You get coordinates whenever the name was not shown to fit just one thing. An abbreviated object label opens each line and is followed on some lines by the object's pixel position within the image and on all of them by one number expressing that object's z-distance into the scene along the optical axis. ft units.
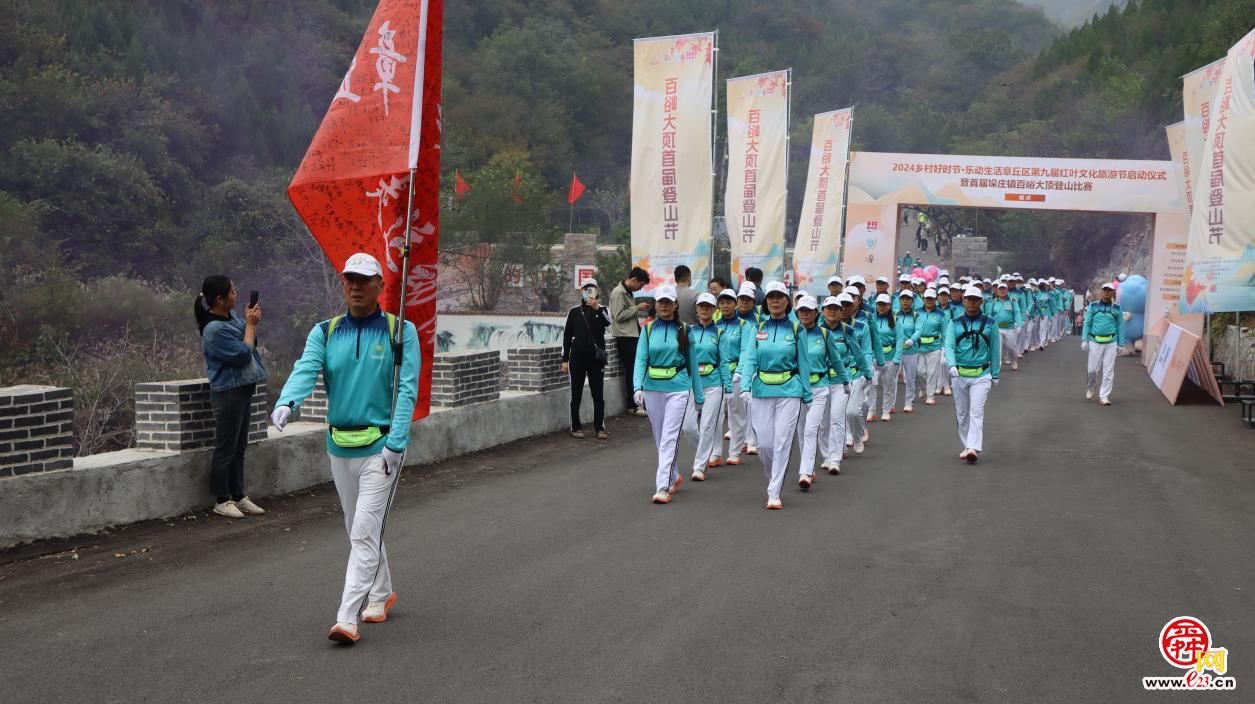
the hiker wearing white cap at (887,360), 58.95
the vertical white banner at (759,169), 72.18
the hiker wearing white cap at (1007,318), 93.35
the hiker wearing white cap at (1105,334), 67.10
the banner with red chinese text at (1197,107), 69.46
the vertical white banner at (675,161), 58.18
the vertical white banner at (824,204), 90.94
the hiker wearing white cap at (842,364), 41.57
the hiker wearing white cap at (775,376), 35.78
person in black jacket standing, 50.21
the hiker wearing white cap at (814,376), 38.01
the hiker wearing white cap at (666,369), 36.42
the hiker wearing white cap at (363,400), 20.56
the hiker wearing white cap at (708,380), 39.39
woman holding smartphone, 30.12
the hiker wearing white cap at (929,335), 67.21
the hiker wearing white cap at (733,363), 41.98
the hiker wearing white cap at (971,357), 45.34
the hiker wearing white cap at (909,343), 65.23
